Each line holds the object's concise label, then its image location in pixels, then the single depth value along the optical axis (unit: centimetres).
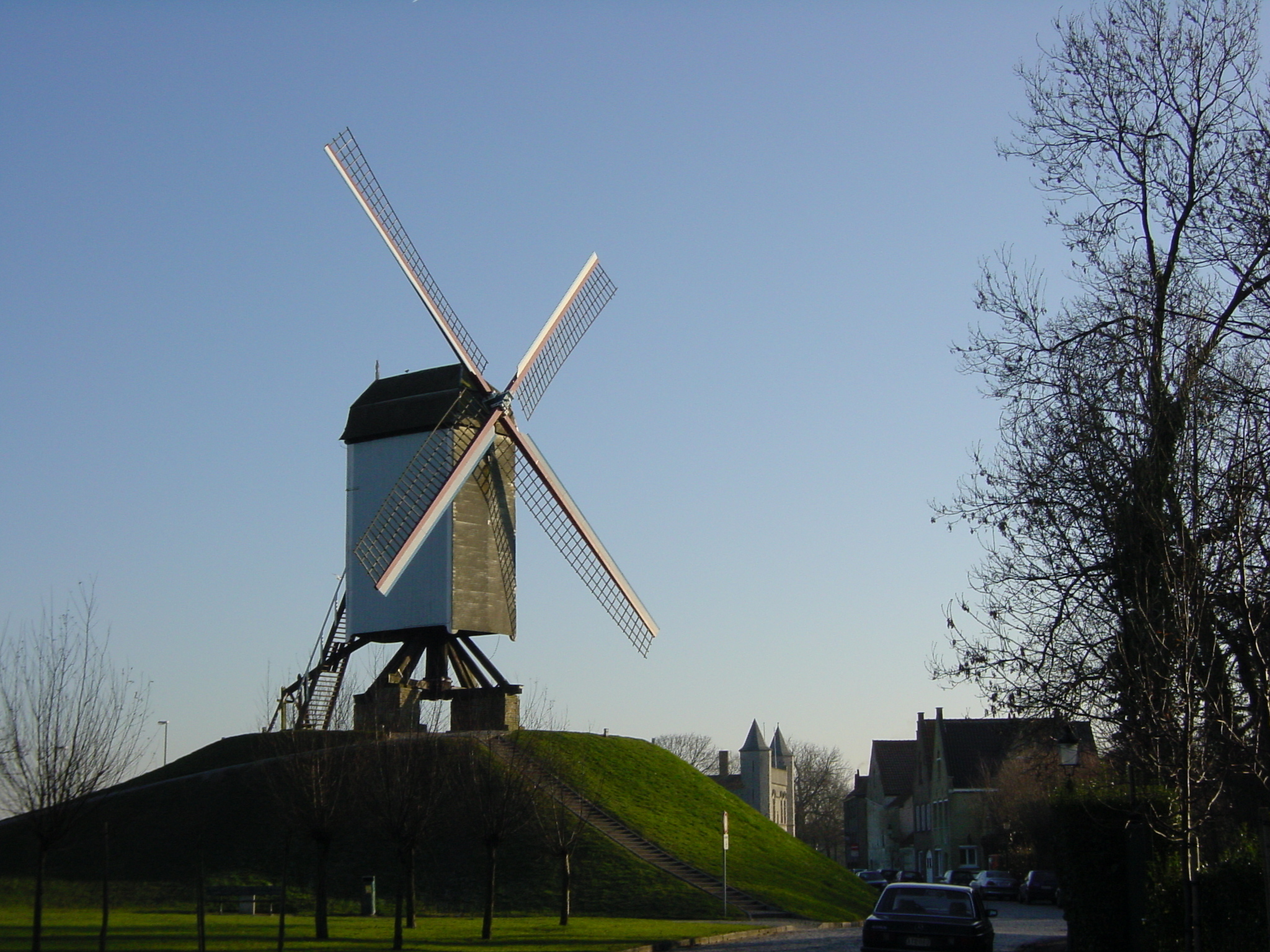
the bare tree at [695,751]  13362
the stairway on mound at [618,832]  3344
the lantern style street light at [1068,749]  1852
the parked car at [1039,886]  4644
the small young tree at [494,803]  2836
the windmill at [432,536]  3722
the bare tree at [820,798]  12219
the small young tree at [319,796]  2517
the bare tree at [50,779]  1847
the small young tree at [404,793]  2569
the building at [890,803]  9238
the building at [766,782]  9412
